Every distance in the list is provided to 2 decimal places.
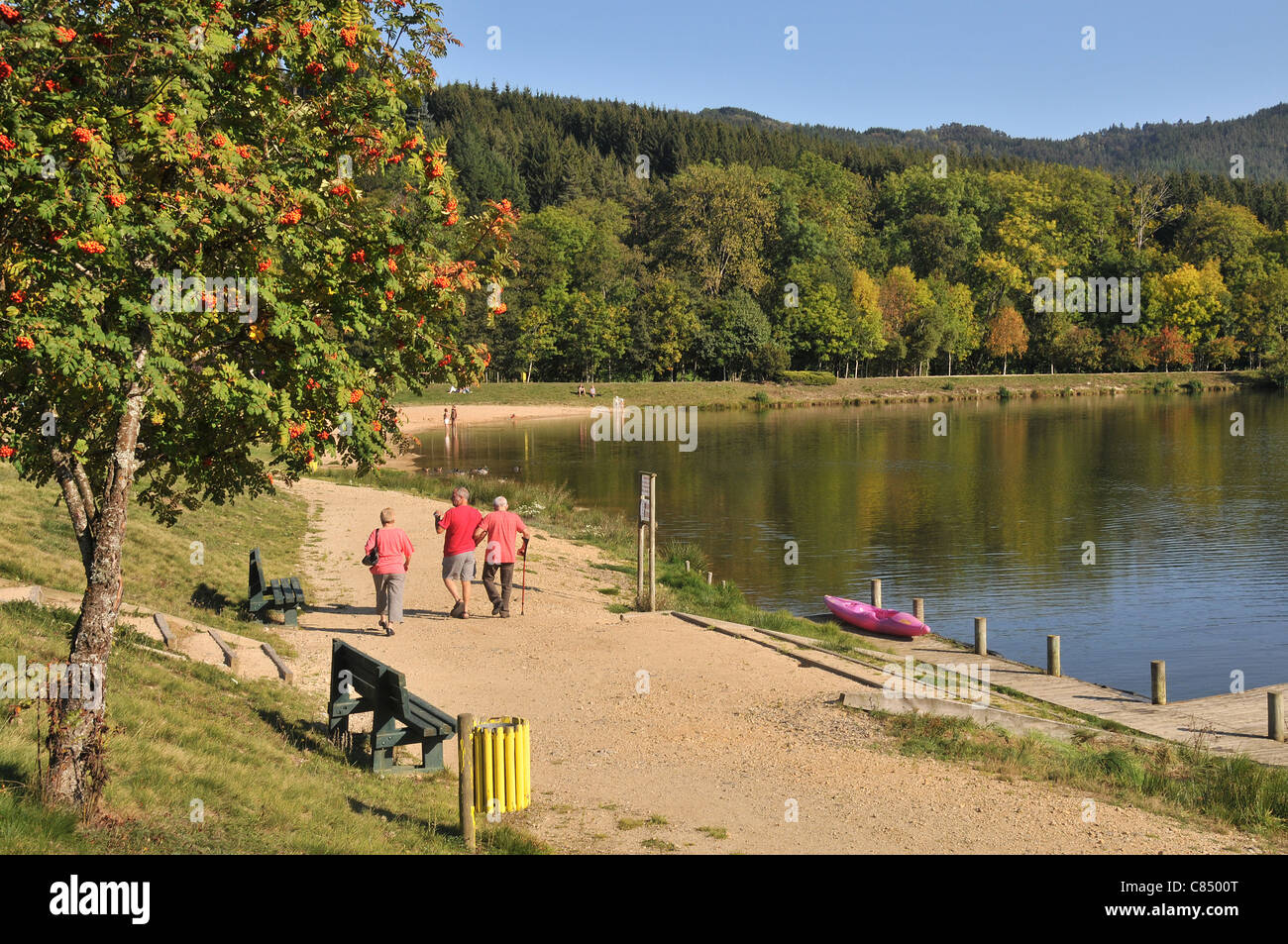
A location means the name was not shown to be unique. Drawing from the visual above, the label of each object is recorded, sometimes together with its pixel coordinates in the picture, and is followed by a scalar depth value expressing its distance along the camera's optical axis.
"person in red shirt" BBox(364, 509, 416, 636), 17.55
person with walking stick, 18.62
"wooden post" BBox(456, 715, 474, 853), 9.30
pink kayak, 23.36
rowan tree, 7.46
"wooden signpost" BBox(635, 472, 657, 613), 19.73
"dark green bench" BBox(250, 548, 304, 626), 17.38
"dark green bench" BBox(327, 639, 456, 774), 11.22
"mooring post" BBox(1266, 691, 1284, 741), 16.64
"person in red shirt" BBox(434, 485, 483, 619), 18.66
